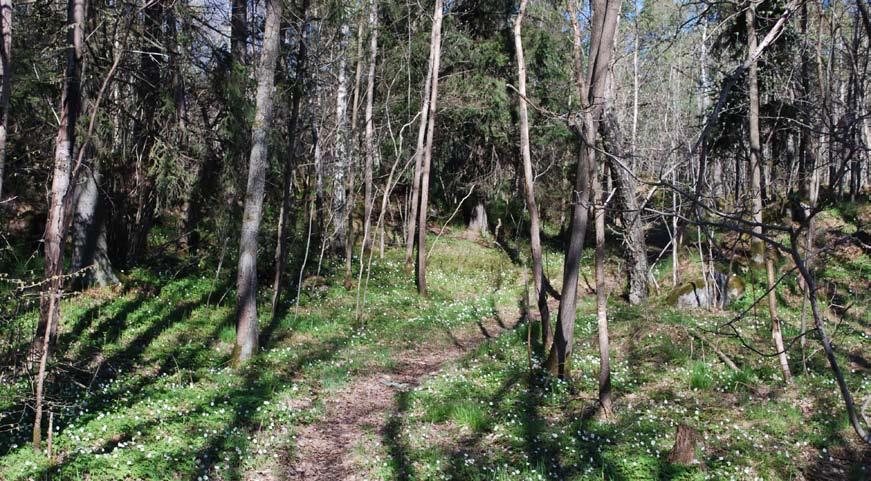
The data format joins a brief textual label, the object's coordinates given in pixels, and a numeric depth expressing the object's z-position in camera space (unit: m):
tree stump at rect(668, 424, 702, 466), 6.39
